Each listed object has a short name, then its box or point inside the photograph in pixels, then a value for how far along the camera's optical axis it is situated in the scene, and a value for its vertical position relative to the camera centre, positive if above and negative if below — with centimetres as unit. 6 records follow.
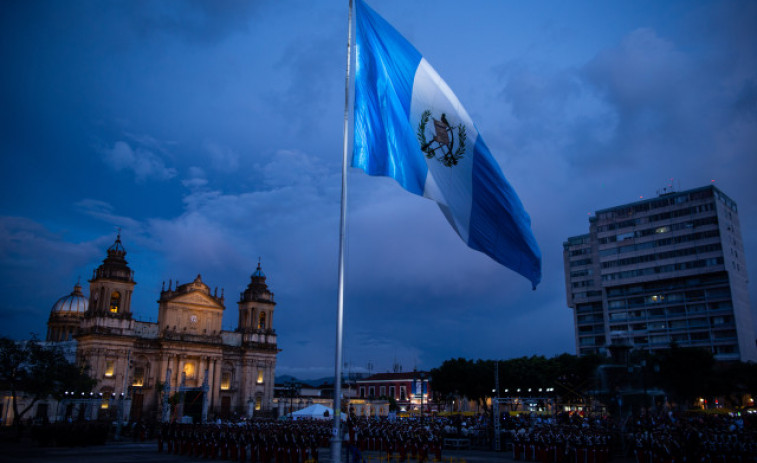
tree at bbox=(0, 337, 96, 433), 3944 +31
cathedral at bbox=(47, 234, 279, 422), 6281 +345
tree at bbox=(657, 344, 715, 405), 6025 +94
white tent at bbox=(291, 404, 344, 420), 4888 -314
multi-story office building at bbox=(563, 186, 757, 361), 8594 +1689
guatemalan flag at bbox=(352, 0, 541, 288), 1236 +521
